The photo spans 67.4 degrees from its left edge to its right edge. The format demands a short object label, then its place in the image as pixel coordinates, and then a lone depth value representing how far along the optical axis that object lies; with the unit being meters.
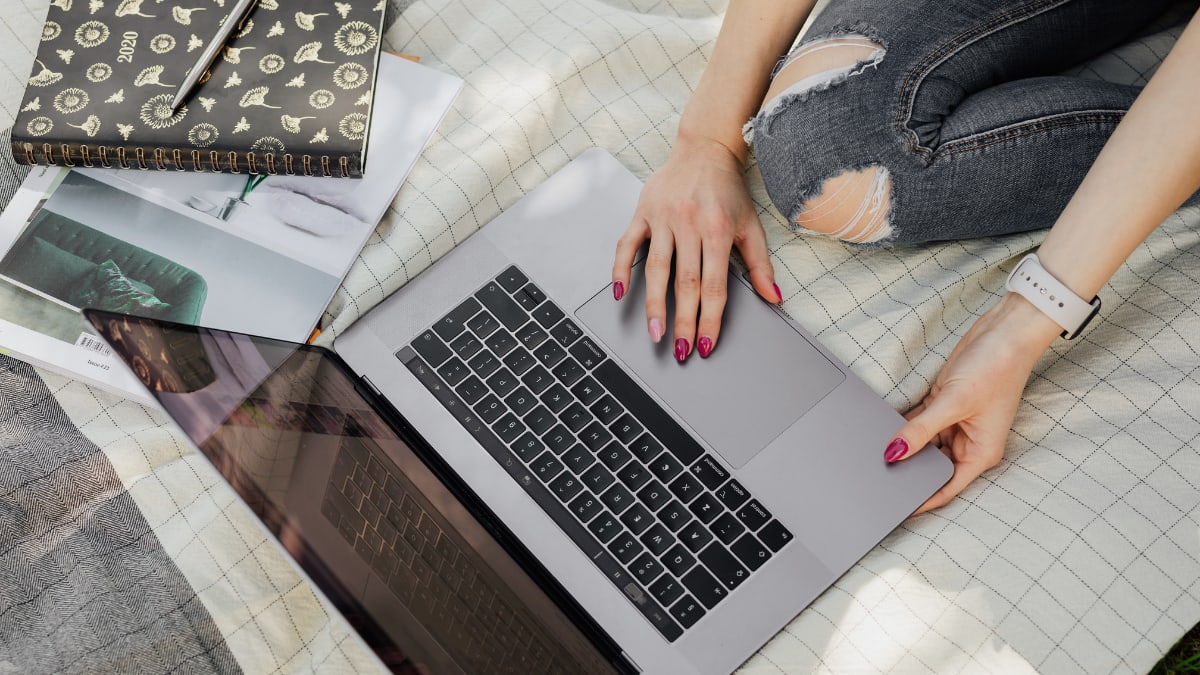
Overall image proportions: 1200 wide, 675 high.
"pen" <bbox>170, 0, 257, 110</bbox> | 1.00
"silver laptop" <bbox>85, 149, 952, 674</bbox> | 0.77
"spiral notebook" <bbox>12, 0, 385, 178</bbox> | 0.98
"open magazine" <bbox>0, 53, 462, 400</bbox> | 0.95
